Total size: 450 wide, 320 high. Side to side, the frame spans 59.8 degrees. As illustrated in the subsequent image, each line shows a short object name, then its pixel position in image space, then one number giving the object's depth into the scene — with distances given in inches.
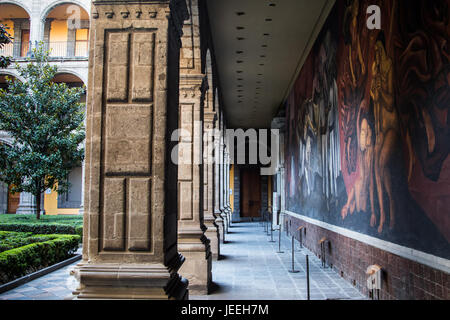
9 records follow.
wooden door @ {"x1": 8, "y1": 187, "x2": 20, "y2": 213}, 1043.9
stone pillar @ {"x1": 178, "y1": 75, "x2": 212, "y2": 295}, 266.7
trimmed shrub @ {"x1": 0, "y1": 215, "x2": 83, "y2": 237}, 534.0
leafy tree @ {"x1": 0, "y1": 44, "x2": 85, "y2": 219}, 592.1
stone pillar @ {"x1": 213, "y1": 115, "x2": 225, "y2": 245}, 541.5
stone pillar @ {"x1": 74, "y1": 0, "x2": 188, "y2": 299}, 138.4
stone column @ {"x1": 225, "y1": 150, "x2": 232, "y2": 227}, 813.9
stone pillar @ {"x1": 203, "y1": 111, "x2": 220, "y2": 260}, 390.9
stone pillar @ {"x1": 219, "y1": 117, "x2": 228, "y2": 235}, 631.2
